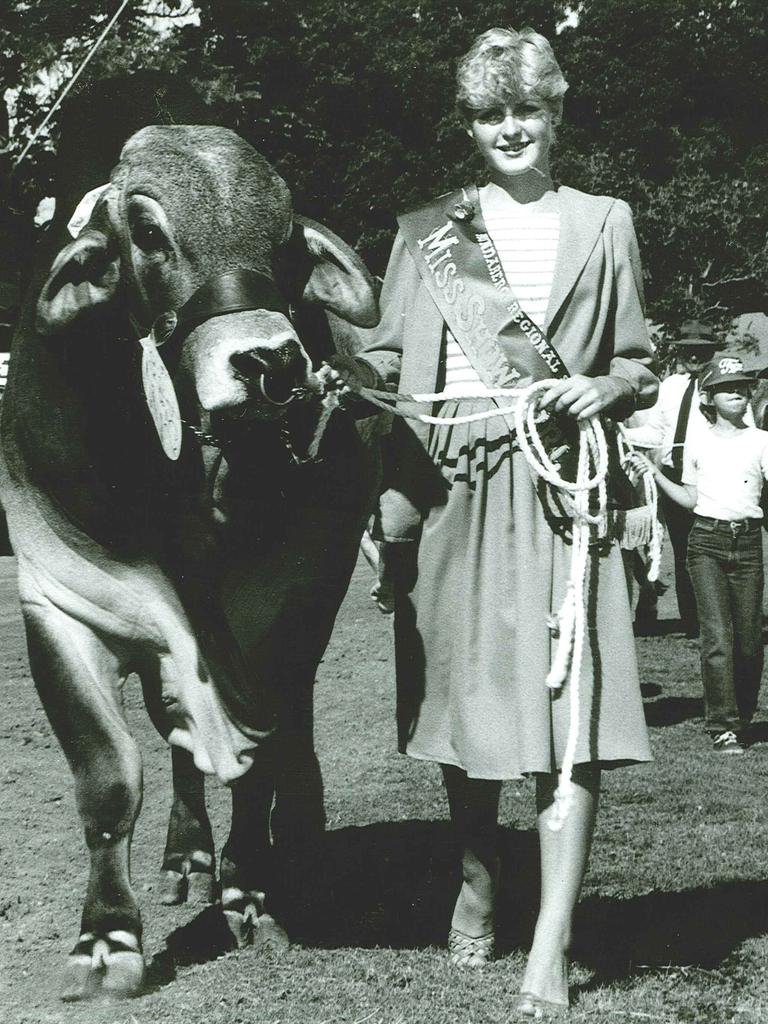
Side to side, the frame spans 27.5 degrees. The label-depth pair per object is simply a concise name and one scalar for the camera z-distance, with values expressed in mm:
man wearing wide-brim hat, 9656
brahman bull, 3756
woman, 3887
